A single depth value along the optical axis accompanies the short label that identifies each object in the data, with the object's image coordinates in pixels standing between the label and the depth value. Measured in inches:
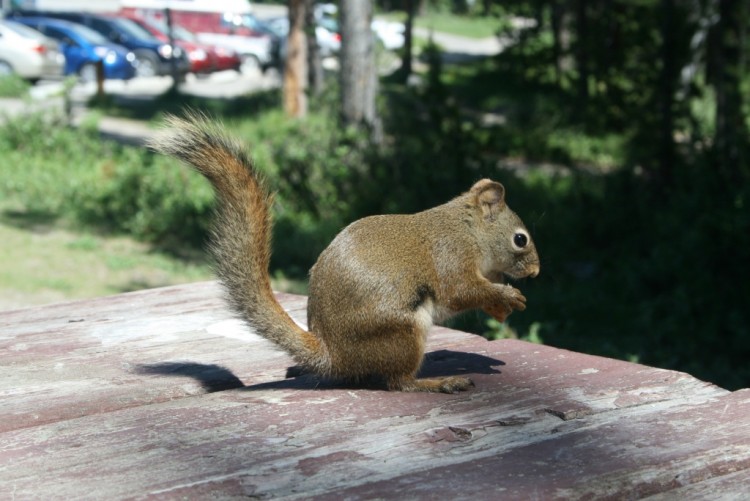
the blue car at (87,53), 940.0
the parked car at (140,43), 970.1
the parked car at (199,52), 995.9
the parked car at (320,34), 1106.1
